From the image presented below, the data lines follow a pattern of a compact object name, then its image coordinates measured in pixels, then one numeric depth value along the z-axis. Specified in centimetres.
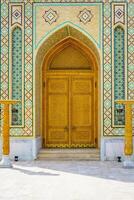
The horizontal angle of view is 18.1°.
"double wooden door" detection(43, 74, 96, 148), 1101
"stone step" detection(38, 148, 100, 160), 1001
